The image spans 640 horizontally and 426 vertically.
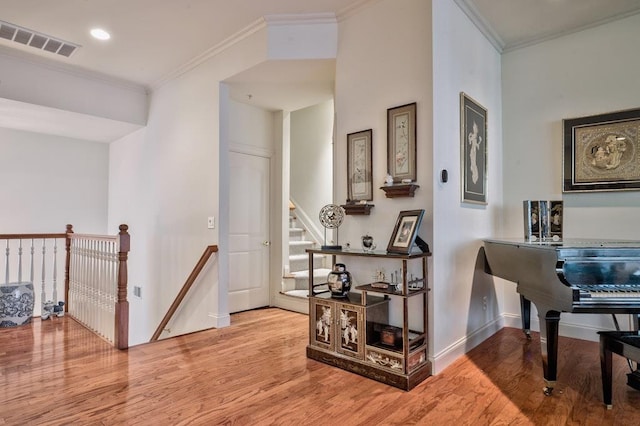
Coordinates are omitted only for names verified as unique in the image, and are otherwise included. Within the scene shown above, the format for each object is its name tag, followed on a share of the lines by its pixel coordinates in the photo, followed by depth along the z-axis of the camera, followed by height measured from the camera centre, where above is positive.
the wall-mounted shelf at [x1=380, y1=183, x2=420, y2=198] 2.71 +0.24
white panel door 4.62 -0.15
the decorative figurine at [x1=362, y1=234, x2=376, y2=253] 2.86 -0.18
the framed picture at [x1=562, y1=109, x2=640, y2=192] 3.21 +0.63
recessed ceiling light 3.63 +1.91
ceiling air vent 3.58 +1.89
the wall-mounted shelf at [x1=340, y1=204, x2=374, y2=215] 3.02 +0.11
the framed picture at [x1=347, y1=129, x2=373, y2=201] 3.06 +0.47
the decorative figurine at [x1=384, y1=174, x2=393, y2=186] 2.84 +0.32
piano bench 2.06 -0.75
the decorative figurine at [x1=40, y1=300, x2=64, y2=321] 4.21 -1.06
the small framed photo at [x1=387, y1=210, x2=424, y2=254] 2.50 -0.08
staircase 4.77 -0.64
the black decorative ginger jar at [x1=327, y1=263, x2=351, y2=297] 2.91 -0.49
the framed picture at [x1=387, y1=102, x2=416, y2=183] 2.78 +0.62
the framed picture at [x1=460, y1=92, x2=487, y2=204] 3.13 +0.65
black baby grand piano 2.16 -0.39
